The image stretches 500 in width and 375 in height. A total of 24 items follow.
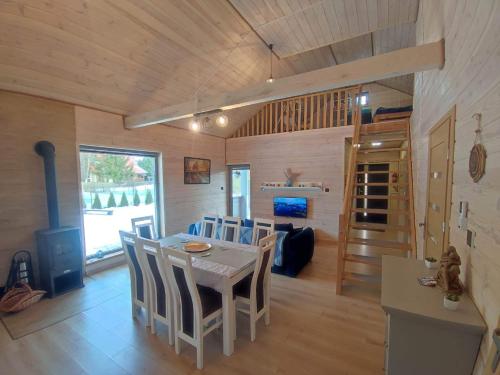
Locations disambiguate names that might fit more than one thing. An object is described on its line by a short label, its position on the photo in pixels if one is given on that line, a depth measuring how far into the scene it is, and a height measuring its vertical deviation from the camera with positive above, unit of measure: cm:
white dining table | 209 -91
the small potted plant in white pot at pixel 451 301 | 114 -65
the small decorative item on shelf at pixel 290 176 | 602 -3
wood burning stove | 309 -103
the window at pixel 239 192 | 710 -54
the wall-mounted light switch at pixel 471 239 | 123 -37
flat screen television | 591 -86
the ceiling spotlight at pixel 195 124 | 337 +78
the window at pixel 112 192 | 395 -31
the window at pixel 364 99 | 445 +190
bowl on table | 262 -86
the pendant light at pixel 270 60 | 429 +244
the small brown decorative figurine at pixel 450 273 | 124 -57
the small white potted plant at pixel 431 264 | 168 -68
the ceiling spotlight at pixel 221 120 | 331 +83
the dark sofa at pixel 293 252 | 361 -128
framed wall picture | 572 +13
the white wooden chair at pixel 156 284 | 212 -110
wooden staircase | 318 -78
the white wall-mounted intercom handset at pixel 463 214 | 137 -26
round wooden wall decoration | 115 +6
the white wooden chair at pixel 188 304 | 191 -120
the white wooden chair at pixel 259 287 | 224 -122
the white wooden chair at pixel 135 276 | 239 -113
